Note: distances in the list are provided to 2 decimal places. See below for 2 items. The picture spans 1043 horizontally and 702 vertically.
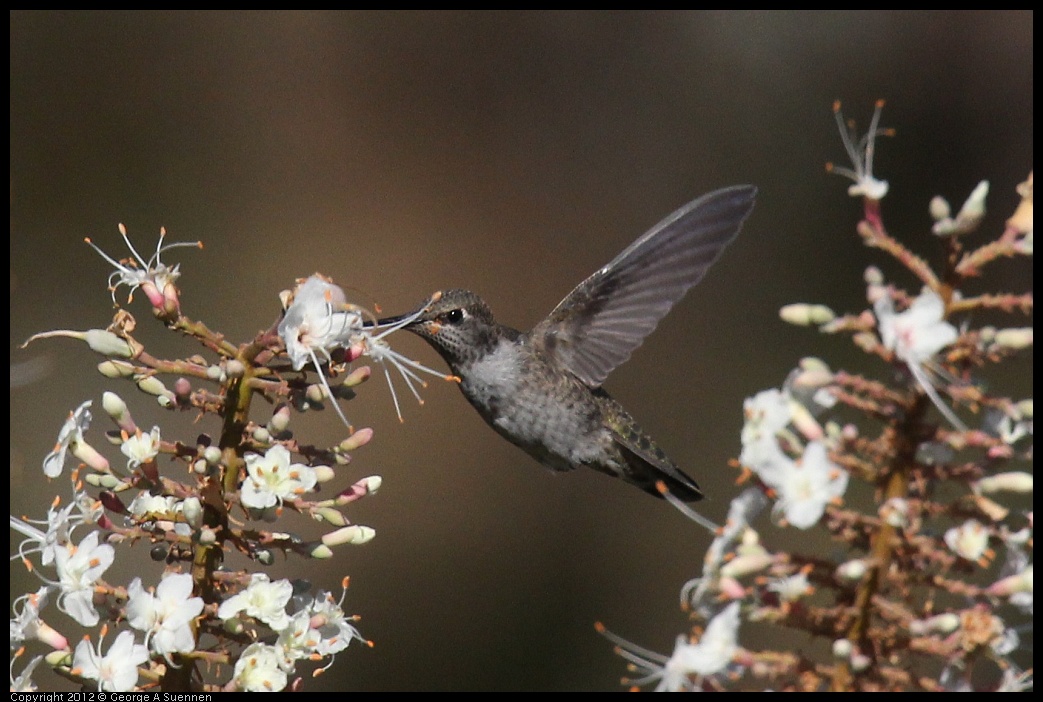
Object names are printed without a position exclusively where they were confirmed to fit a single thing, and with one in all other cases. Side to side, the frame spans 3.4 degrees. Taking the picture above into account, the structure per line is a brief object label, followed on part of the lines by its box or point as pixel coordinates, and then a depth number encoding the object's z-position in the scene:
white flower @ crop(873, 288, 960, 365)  3.69
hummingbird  3.77
